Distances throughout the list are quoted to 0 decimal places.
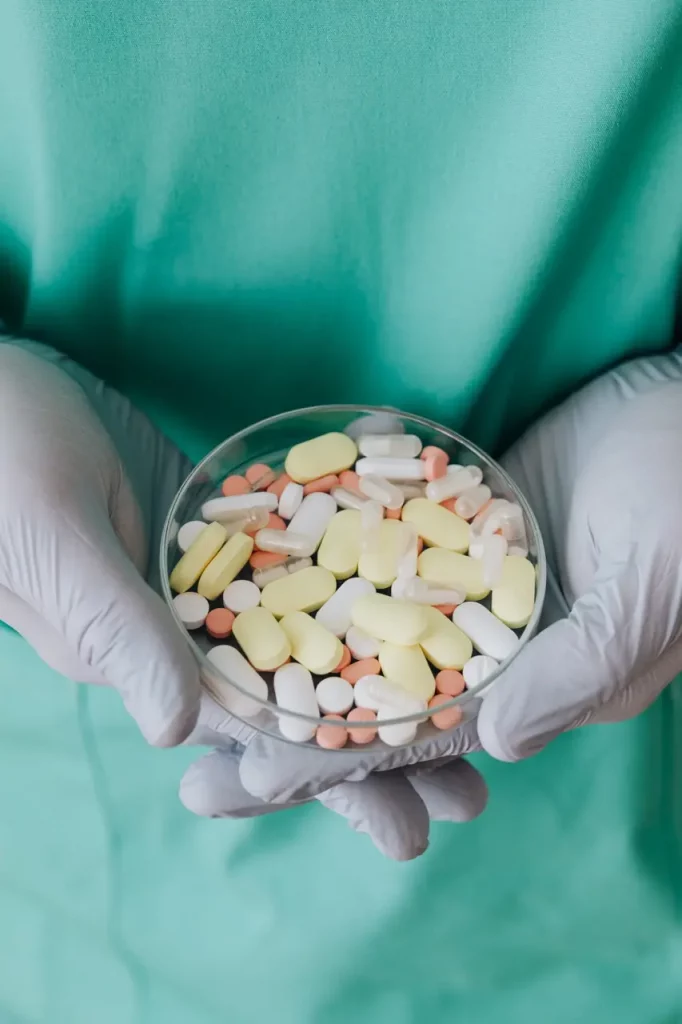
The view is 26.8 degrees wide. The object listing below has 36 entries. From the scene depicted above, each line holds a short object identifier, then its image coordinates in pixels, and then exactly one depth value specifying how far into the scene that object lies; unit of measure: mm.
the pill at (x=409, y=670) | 344
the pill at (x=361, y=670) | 349
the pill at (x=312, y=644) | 348
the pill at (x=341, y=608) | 357
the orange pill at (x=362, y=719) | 332
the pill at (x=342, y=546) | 367
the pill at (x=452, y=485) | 379
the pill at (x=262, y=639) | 346
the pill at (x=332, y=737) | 331
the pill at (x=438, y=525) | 373
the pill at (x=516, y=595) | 358
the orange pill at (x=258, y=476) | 385
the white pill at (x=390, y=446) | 384
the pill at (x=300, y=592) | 357
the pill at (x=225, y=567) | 358
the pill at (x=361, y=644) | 353
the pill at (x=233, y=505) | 373
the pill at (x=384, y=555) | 364
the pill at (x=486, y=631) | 353
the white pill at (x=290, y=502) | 378
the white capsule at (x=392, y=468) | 381
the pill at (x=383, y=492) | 377
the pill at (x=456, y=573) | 365
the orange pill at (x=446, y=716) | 339
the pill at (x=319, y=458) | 383
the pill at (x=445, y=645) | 352
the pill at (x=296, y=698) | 333
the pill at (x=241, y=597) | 357
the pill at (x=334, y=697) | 344
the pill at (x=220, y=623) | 352
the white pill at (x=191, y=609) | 353
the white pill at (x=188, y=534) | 369
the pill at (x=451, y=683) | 348
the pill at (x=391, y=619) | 348
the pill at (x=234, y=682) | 336
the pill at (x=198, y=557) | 359
